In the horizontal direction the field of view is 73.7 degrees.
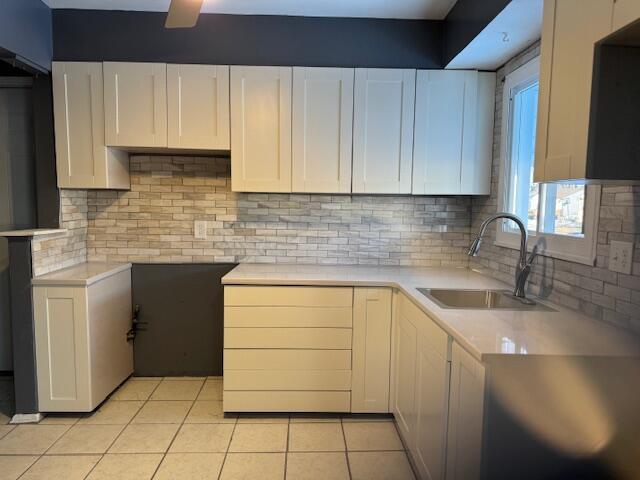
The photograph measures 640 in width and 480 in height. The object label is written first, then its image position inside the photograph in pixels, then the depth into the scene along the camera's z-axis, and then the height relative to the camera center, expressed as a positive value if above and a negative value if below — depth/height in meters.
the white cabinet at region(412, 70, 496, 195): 2.66 +0.50
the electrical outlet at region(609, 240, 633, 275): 1.53 -0.15
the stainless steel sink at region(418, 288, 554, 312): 2.15 -0.44
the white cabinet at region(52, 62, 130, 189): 2.59 +0.49
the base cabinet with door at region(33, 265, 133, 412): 2.40 -0.78
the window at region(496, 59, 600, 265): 1.80 +0.08
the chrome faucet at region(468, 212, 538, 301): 2.00 -0.24
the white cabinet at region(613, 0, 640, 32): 1.05 +0.51
